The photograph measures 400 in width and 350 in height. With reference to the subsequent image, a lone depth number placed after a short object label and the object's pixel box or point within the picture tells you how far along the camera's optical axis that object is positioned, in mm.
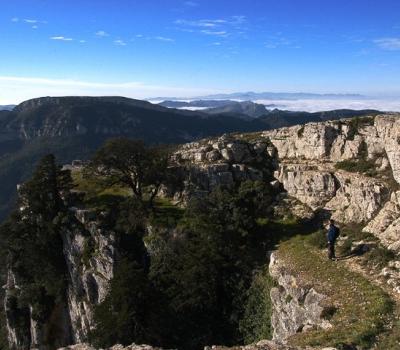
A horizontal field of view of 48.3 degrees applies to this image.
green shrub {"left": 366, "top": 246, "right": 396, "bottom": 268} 29684
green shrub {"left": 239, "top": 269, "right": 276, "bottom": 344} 35062
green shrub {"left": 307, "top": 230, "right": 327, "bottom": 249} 36469
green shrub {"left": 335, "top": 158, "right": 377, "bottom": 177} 42331
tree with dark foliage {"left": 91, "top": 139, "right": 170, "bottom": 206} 52188
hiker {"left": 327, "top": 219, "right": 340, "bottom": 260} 32175
